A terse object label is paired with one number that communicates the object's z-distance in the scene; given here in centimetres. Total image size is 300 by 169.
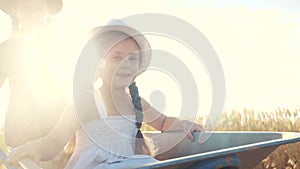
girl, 201
